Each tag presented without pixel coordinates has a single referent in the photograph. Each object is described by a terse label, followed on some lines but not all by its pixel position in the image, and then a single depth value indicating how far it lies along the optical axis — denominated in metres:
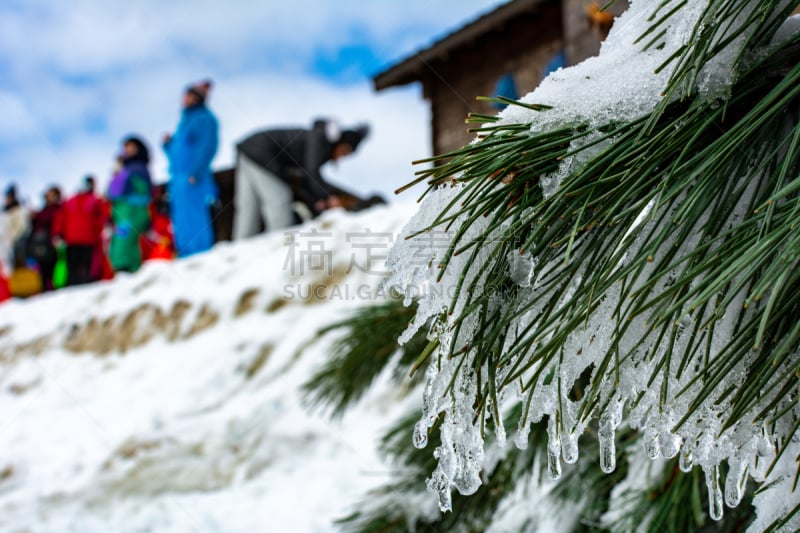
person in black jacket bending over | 8.80
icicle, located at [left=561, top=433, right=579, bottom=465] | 0.82
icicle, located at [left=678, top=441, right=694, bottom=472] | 0.85
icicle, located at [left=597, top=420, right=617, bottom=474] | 0.82
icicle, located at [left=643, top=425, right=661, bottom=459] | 0.82
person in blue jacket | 8.41
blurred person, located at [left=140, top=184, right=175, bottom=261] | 11.06
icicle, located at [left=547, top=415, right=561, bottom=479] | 0.82
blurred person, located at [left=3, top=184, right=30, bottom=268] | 11.42
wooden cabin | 8.53
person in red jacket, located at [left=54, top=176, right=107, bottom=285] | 10.42
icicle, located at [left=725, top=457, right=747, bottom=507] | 0.81
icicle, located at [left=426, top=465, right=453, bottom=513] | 0.85
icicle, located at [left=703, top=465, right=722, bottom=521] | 0.83
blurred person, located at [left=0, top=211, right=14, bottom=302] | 11.59
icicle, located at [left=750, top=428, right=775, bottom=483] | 0.80
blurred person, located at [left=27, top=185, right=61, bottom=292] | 10.94
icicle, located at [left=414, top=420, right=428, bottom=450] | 0.82
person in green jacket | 9.45
